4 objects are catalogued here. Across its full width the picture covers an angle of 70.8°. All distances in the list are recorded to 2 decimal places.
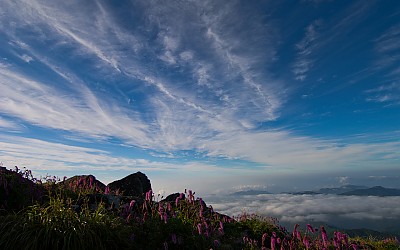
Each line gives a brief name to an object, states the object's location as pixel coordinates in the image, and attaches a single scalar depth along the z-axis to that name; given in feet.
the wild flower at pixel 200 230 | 24.21
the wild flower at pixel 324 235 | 20.21
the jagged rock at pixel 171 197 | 54.22
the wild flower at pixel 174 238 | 23.59
